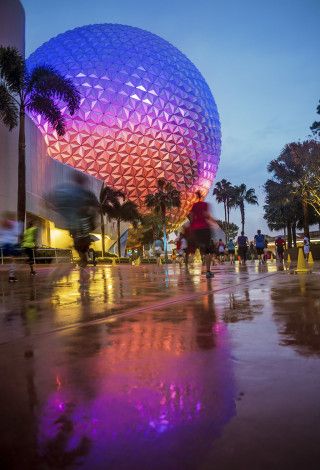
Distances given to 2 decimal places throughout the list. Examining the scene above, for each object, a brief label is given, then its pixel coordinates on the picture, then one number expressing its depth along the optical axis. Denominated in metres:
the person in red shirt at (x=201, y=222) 11.48
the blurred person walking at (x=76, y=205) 9.59
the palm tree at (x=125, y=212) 48.59
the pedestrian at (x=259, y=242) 25.94
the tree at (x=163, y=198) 55.28
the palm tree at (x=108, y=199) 48.09
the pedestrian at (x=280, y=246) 28.68
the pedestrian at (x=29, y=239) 13.73
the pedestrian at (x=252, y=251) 51.25
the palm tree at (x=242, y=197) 79.81
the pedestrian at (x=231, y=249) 32.16
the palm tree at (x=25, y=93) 21.73
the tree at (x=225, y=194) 82.38
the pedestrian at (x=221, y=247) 29.55
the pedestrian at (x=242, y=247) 29.23
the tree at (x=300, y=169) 35.22
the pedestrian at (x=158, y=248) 31.21
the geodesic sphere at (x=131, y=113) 50.41
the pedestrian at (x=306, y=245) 31.06
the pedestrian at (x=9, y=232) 15.01
